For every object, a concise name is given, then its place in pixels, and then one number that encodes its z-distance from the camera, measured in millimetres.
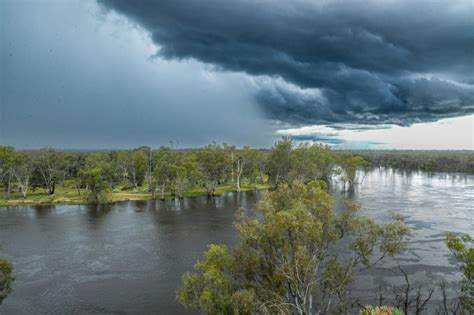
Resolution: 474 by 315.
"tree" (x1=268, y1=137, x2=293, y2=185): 100562
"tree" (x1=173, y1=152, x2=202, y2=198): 79194
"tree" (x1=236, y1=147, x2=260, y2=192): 98750
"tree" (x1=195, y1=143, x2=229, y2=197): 85438
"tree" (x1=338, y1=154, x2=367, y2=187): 101600
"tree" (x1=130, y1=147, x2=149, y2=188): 97844
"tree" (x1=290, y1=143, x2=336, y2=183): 102938
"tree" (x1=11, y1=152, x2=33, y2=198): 79250
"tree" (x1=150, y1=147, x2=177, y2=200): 77625
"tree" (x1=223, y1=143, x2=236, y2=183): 93912
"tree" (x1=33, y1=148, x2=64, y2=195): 83875
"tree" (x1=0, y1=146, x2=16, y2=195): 77500
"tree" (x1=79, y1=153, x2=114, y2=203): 72312
